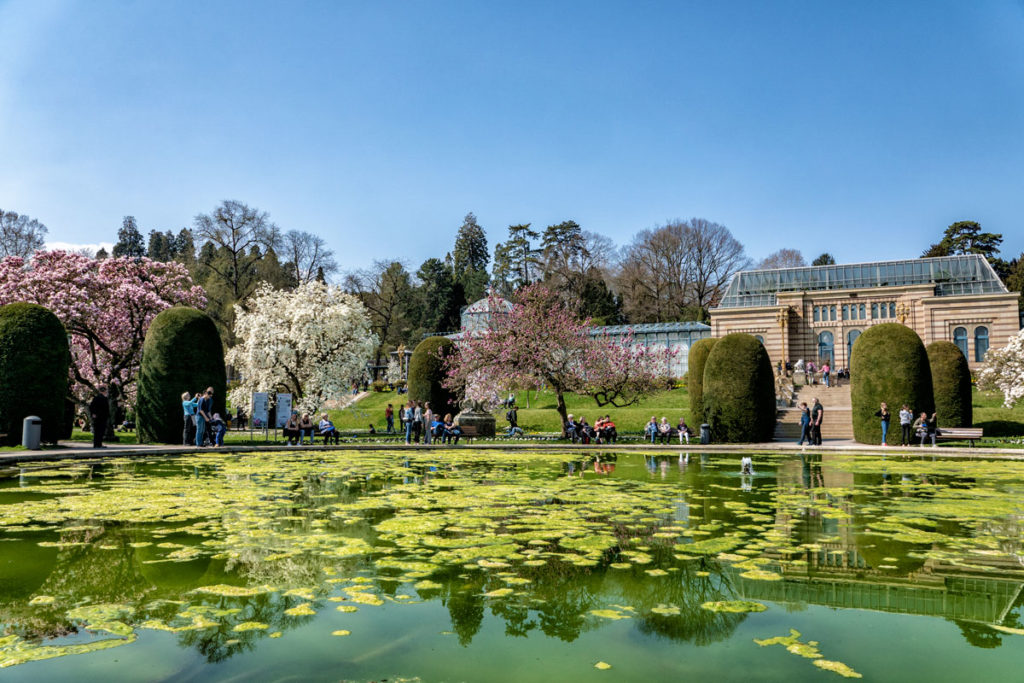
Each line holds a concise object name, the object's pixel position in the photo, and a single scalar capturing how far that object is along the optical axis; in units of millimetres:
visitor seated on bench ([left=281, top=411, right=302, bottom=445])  25500
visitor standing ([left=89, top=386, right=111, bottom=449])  21136
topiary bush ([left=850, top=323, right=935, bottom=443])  24500
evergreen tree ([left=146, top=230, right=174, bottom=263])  109688
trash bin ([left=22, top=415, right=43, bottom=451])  20500
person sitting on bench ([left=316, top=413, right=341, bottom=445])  26078
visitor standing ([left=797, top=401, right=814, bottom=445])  25062
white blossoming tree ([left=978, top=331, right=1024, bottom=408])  29578
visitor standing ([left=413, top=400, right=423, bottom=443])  27172
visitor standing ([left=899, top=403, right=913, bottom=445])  23719
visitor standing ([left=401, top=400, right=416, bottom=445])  26391
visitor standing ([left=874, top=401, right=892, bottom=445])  24062
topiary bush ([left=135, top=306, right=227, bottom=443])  24266
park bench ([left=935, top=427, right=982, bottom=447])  24422
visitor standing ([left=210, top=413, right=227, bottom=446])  23128
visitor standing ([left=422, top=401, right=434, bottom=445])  26344
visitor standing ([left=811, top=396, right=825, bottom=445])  25141
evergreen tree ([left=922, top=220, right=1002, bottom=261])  72625
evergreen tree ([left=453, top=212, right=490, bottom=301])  82812
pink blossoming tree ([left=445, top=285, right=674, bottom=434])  28828
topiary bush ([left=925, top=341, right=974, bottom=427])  28328
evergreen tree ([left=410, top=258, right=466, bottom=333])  73812
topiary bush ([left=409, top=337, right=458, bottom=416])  32156
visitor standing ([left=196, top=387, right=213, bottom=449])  22547
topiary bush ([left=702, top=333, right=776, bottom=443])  25719
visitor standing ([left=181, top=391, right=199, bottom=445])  22547
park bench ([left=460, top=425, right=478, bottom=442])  28719
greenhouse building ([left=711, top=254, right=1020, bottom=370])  51156
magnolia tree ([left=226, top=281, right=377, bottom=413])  34656
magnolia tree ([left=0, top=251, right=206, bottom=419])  26781
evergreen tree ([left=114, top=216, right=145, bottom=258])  109188
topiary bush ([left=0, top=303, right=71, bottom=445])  21719
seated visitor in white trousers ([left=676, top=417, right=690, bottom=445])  26875
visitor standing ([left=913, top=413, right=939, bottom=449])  23531
